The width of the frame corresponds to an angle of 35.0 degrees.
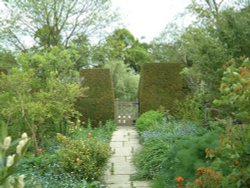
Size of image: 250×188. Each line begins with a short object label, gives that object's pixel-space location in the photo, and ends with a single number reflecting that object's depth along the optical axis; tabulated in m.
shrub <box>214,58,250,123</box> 2.94
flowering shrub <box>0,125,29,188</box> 2.00
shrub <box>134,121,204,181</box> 6.29
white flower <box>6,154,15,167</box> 2.00
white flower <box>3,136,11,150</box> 1.99
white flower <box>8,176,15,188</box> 2.09
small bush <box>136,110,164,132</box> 10.61
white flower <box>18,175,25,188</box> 2.05
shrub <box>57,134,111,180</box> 5.97
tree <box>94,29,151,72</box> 23.41
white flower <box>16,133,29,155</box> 2.00
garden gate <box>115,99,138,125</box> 15.78
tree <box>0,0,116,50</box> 21.07
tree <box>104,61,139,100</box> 23.26
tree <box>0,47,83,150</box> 7.73
